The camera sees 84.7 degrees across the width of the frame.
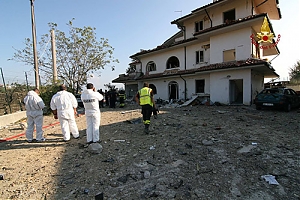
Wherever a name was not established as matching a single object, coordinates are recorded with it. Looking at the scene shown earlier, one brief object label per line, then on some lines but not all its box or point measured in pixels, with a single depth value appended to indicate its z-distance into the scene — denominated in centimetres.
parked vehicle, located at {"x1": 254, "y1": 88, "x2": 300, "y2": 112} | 931
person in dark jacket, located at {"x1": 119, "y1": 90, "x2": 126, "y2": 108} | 1400
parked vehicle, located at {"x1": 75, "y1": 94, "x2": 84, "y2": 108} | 1535
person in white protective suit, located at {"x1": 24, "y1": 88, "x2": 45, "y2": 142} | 506
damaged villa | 1238
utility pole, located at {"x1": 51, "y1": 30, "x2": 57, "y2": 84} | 1243
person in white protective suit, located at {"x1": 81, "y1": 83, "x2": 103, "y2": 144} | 459
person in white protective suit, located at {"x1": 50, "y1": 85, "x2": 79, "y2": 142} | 489
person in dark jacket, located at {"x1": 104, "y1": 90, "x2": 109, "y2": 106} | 1499
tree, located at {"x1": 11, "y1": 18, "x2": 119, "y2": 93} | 1981
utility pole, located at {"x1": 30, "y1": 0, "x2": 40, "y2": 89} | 1123
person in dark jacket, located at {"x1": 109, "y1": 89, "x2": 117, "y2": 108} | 1379
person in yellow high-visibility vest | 548
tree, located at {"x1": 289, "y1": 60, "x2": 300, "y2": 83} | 3076
